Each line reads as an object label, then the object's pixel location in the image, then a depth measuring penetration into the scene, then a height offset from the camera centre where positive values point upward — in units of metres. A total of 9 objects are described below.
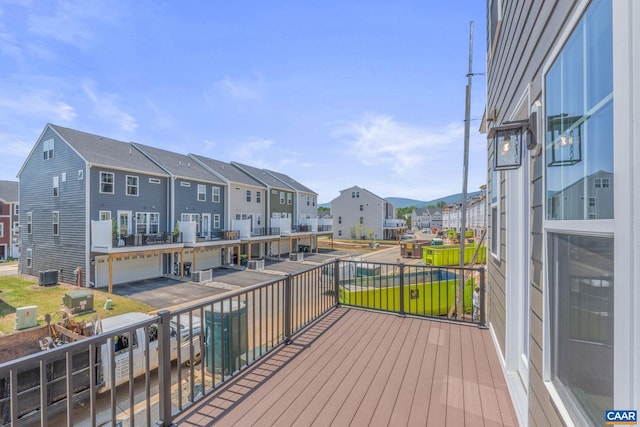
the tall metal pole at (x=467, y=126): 10.08 +3.30
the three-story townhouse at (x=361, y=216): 38.56 -0.28
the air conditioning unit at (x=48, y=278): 13.28 -3.17
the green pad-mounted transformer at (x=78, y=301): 10.11 -3.31
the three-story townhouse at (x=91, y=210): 13.01 +0.14
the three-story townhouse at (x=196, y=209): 16.38 +0.29
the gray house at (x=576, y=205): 0.85 +0.05
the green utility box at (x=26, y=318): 8.55 -3.32
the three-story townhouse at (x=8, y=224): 25.14 -1.05
